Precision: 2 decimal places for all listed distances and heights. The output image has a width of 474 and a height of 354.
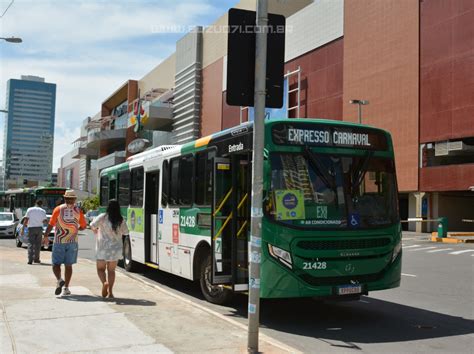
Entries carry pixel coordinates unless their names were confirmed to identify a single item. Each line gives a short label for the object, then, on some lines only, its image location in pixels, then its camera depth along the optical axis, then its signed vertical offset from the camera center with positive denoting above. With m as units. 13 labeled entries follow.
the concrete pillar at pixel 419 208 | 40.47 -0.30
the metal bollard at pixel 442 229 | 31.91 -1.48
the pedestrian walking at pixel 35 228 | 14.22 -0.88
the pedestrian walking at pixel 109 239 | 9.11 -0.72
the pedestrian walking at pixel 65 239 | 9.20 -0.73
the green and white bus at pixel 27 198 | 29.41 -0.15
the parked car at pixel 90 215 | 44.41 -1.57
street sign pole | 5.90 +0.28
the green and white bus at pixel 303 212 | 7.45 -0.15
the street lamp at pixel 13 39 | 21.47 +6.26
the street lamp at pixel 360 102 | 38.99 +7.43
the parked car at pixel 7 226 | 26.69 -1.53
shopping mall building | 37.16 +9.74
